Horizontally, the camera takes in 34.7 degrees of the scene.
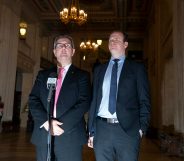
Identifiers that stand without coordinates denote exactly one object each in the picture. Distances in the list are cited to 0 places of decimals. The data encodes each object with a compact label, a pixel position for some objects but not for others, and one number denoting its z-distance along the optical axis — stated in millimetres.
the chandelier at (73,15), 12531
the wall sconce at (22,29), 14228
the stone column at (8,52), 12430
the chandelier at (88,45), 17703
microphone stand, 2365
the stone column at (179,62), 7770
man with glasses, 2637
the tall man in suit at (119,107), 2758
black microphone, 2414
